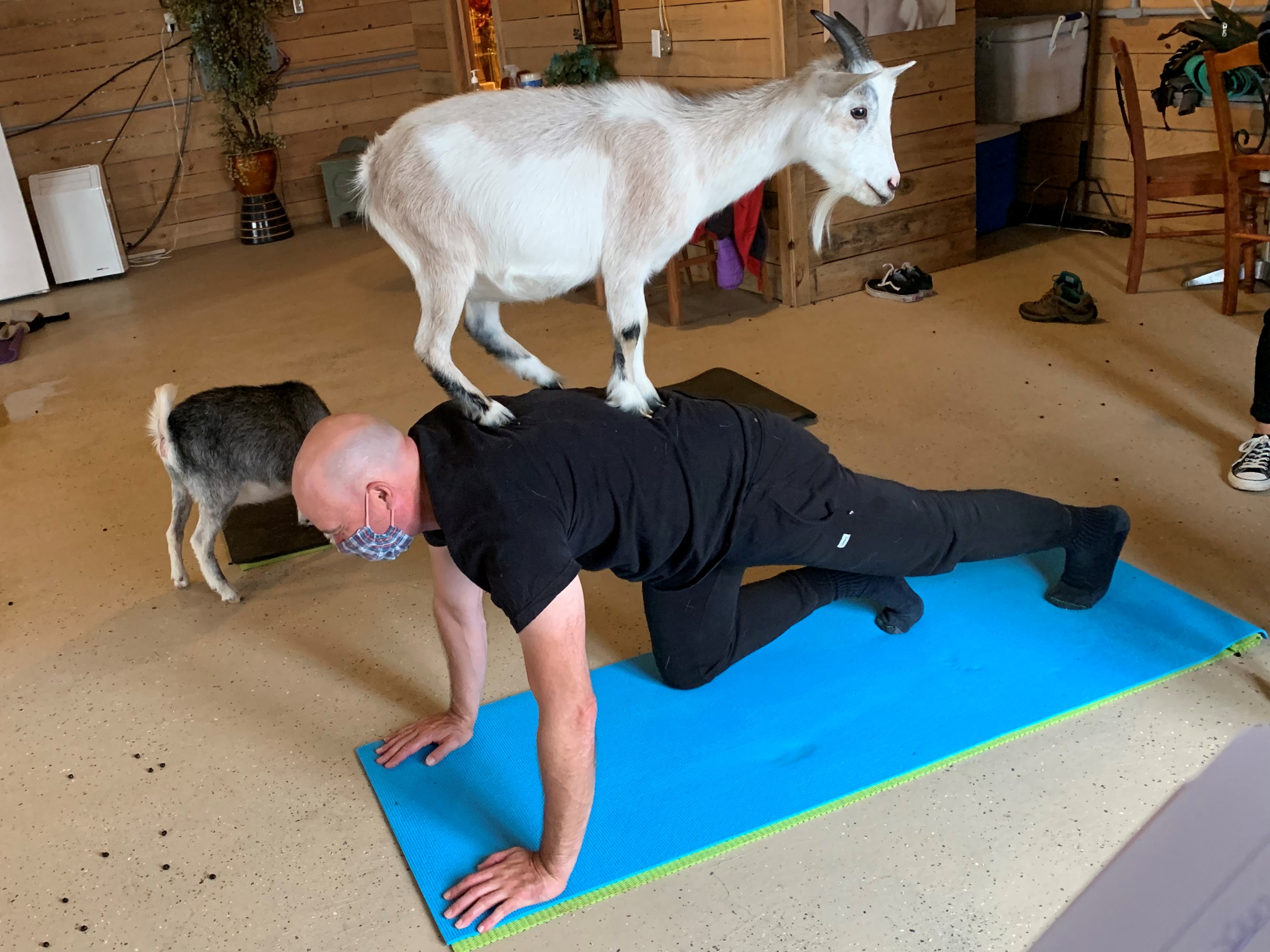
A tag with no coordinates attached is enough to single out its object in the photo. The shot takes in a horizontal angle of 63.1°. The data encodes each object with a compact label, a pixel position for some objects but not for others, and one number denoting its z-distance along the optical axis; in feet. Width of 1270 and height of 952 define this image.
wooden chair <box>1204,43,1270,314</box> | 12.26
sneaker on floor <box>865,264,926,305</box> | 15.47
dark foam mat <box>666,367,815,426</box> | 11.58
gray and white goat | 9.21
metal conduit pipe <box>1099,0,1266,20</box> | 15.76
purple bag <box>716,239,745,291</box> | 14.94
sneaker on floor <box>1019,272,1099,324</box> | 13.78
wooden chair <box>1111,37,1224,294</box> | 13.57
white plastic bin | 16.46
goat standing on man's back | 4.90
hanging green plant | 21.81
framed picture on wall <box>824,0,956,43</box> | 14.17
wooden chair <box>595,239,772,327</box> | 14.97
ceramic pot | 23.22
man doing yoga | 5.15
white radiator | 21.34
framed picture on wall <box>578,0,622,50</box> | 16.43
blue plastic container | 17.84
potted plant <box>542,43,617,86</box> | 15.80
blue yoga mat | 6.28
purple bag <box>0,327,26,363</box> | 17.15
